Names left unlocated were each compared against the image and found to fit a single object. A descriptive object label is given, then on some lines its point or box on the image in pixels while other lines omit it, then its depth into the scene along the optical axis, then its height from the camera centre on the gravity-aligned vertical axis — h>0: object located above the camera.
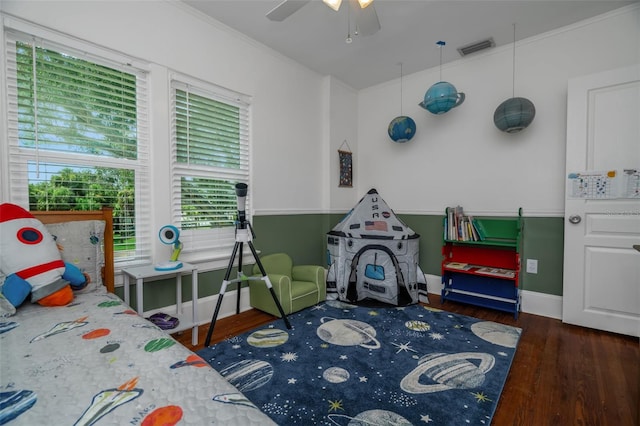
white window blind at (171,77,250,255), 2.50 +0.45
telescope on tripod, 2.36 -0.24
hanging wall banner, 3.96 +0.54
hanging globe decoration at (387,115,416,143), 3.41 +0.93
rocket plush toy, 1.34 -0.27
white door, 2.35 -0.01
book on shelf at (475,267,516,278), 2.80 -0.68
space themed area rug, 1.52 -1.08
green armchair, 2.69 -0.82
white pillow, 1.70 -0.23
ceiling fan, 1.78 +1.29
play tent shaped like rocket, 3.05 -0.59
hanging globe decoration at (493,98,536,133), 2.65 +0.86
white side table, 1.96 -0.59
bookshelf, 2.93 -0.60
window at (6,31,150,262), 1.79 +0.50
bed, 0.69 -0.50
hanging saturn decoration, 2.79 +1.07
